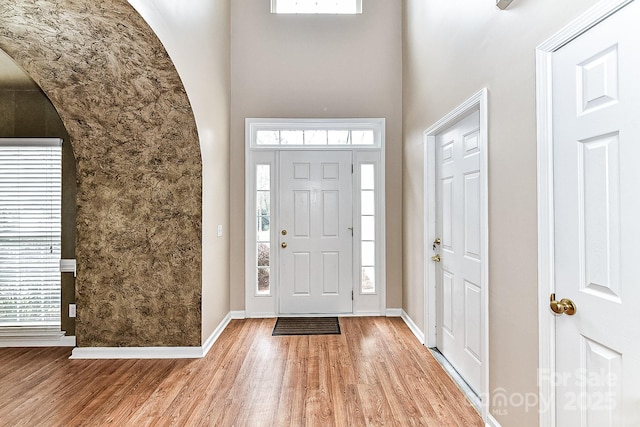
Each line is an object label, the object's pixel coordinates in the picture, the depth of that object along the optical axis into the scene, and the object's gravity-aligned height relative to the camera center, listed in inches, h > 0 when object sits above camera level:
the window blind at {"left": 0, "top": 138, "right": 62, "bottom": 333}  132.6 -5.6
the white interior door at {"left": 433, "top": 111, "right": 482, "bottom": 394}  100.5 -9.6
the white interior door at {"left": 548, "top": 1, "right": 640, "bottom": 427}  47.8 -0.8
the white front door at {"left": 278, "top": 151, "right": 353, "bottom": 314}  172.2 -7.3
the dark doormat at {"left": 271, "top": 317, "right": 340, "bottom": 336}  150.6 -45.8
